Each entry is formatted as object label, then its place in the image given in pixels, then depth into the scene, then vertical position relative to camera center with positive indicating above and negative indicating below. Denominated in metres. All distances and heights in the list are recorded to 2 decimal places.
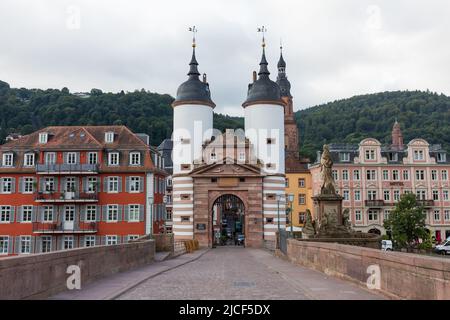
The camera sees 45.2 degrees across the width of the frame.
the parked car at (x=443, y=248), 53.97 -2.94
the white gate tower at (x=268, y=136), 54.06 +8.66
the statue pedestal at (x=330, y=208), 26.50 +0.57
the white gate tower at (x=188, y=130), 54.50 +9.48
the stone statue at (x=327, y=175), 26.97 +2.23
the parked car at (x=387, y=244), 55.58 -2.57
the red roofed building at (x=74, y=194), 51.53 +2.67
